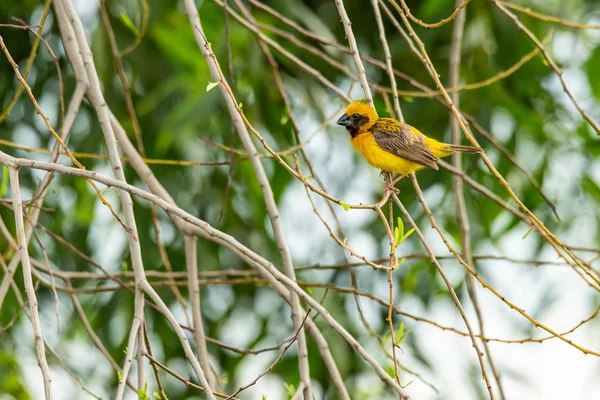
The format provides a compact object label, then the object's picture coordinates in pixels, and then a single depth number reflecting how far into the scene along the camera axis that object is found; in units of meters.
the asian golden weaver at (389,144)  5.94
